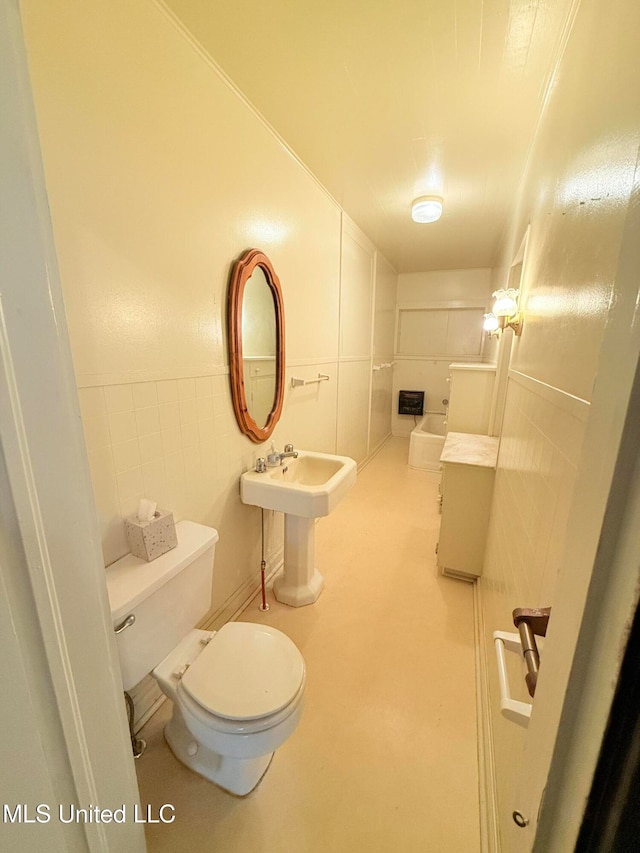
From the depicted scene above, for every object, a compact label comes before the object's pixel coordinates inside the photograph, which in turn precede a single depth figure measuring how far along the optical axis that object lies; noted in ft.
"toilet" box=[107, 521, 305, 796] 3.06
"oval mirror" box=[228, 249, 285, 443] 4.99
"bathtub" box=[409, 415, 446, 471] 12.50
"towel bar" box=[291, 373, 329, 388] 6.94
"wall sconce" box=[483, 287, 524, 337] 5.44
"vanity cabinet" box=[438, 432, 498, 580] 6.21
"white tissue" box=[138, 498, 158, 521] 3.65
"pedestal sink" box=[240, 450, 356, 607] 5.09
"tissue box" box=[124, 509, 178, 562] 3.51
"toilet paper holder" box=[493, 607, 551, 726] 1.65
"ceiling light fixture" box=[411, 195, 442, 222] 7.79
